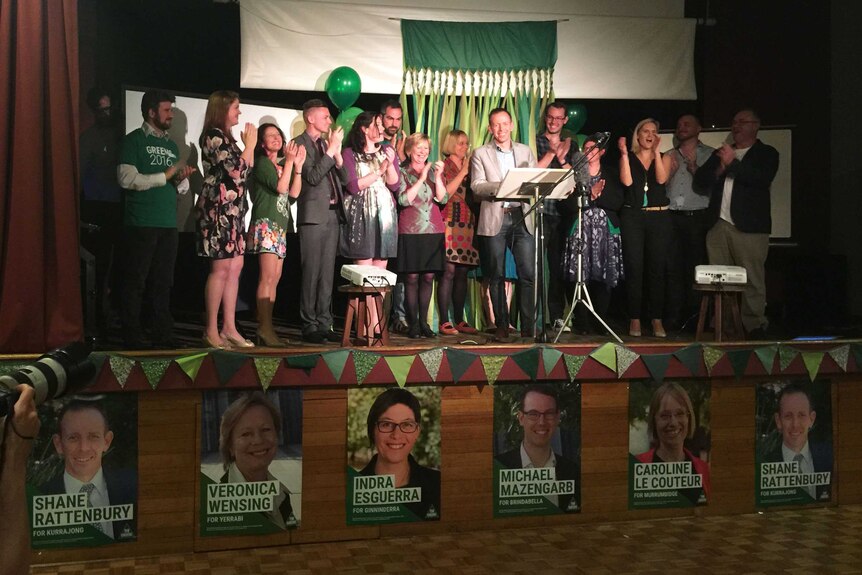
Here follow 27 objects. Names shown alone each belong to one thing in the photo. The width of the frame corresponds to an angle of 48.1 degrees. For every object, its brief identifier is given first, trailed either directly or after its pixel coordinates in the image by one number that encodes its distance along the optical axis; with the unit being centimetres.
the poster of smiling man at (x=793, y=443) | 546
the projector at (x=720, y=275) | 611
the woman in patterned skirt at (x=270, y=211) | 573
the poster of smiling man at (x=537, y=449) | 515
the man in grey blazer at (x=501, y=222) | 618
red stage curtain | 444
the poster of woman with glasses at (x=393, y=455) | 494
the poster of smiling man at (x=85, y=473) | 448
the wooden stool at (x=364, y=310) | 552
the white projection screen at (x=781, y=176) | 757
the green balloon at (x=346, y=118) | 675
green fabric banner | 715
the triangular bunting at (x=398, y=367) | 497
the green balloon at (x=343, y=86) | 674
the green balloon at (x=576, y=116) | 746
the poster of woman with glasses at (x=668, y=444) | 530
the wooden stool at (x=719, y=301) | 606
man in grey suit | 588
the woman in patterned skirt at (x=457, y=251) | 657
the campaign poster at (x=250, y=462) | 473
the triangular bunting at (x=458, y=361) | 506
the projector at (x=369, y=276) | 551
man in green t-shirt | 541
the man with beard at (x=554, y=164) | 653
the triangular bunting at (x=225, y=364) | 471
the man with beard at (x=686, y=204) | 675
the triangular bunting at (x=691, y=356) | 534
